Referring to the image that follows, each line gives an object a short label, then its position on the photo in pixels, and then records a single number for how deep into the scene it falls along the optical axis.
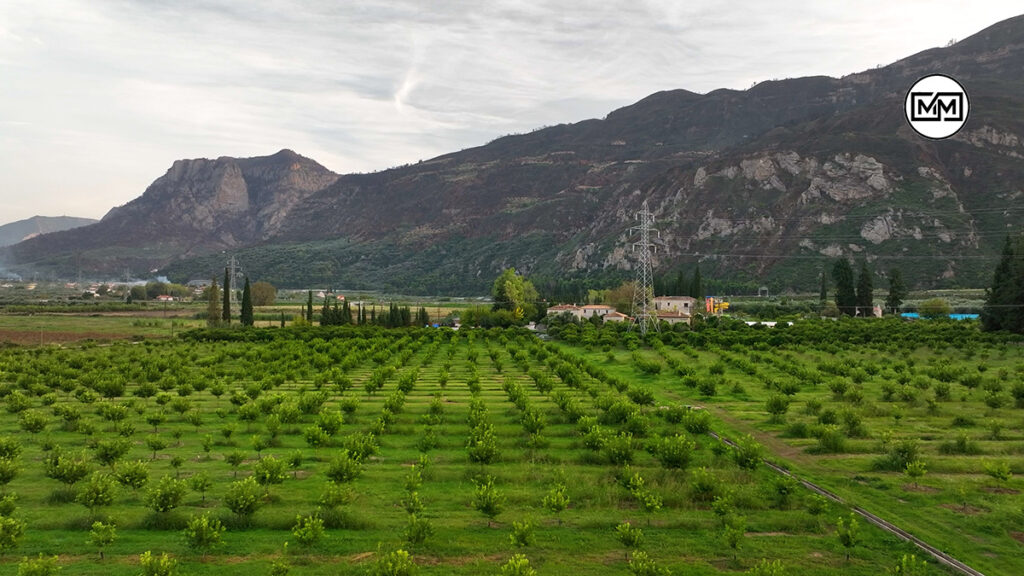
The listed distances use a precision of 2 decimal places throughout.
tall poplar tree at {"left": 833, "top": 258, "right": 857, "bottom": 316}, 117.06
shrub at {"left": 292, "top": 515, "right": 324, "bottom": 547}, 19.47
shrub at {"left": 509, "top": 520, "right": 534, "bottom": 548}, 19.20
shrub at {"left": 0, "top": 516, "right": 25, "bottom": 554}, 18.09
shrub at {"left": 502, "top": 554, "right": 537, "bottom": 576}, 15.95
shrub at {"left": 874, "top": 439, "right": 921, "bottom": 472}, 27.58
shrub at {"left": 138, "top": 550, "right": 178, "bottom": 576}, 16.34
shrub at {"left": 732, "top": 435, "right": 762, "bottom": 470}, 27.11
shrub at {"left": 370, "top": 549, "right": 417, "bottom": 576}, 16.38
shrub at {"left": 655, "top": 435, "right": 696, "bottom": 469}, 26.73
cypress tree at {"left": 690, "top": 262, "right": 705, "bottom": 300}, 135.00
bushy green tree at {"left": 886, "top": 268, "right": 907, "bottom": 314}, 118.44
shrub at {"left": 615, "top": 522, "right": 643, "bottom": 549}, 19.48
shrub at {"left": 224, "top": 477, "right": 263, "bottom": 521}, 21.22
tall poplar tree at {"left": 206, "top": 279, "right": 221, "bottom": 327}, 105.19
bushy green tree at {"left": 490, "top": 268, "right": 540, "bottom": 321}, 130.62
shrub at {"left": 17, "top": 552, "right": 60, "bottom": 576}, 15.50
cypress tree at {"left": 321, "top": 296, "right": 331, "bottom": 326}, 112.62
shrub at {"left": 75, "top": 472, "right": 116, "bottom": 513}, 21.27
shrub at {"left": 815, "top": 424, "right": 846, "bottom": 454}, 31.62
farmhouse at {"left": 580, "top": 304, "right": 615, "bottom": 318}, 130.96
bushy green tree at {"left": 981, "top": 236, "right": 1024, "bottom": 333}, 81.19
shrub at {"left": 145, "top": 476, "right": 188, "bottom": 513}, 21.27
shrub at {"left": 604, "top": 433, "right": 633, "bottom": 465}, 28.19
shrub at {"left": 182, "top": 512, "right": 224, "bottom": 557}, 18.81
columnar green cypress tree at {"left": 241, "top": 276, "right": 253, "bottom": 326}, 106.69
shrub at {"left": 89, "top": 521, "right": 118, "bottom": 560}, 18.83
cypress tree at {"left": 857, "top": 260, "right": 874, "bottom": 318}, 115.94
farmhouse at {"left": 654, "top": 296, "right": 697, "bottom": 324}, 131.88
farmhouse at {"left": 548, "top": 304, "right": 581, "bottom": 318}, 131.25
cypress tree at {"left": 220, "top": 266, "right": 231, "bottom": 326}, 106.31
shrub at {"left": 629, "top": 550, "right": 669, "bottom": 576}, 16.78
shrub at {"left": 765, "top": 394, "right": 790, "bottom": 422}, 37.38
